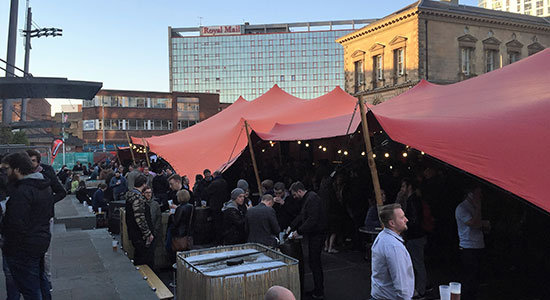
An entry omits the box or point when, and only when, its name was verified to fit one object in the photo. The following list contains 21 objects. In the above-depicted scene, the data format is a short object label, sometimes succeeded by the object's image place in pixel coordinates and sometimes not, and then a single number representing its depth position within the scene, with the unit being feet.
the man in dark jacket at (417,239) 20.18
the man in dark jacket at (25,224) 13.20
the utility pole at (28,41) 64.49
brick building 192.03
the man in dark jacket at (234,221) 21.35
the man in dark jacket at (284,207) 25.20
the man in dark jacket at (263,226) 19.42
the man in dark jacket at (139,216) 20.72
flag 52.68
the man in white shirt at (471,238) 17.48
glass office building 363.97
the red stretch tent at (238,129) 36.17
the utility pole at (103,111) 191.21
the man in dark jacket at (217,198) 27.81
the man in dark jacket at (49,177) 15.87
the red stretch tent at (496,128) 14.46
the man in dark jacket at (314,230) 20.18
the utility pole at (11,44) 32.78
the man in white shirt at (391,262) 11.14
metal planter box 12.35
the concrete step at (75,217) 36.30
